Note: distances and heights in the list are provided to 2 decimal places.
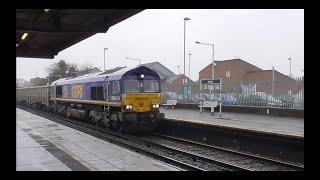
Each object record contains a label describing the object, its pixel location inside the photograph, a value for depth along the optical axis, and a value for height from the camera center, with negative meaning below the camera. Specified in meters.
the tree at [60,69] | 77.06 +4.57
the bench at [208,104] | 28.16 -0.84
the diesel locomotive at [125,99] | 19.48 -0.30
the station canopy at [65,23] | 9.75 +1.77
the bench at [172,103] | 39.29 -0.97
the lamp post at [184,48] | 40.97 +4.61
